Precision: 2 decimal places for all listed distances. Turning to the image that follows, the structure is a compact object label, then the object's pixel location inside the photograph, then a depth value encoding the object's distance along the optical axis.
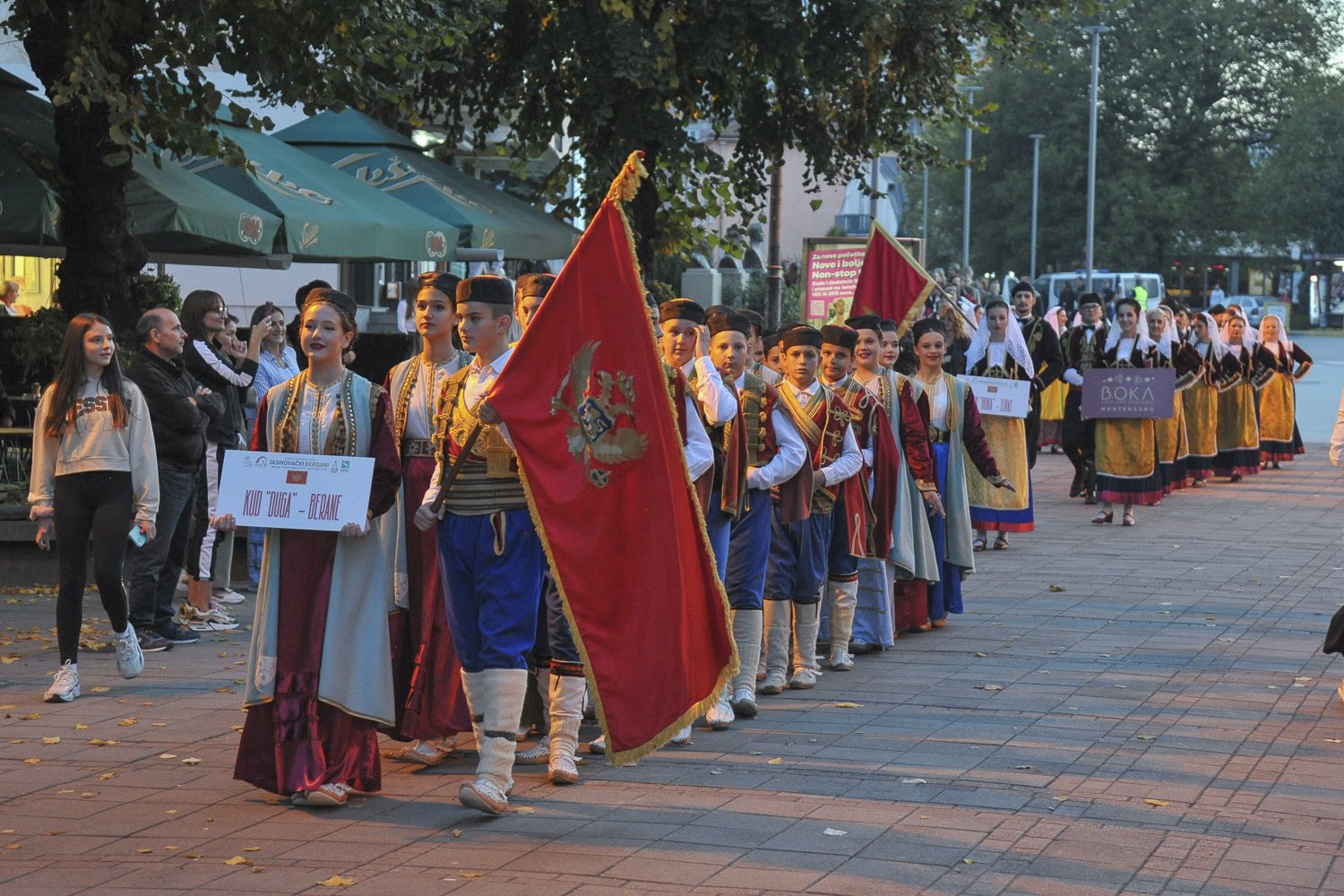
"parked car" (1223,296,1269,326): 54.77
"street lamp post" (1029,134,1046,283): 66.19
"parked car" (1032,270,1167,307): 53.78
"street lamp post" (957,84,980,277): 60.84
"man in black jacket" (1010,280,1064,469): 17.19
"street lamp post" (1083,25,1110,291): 50.78
